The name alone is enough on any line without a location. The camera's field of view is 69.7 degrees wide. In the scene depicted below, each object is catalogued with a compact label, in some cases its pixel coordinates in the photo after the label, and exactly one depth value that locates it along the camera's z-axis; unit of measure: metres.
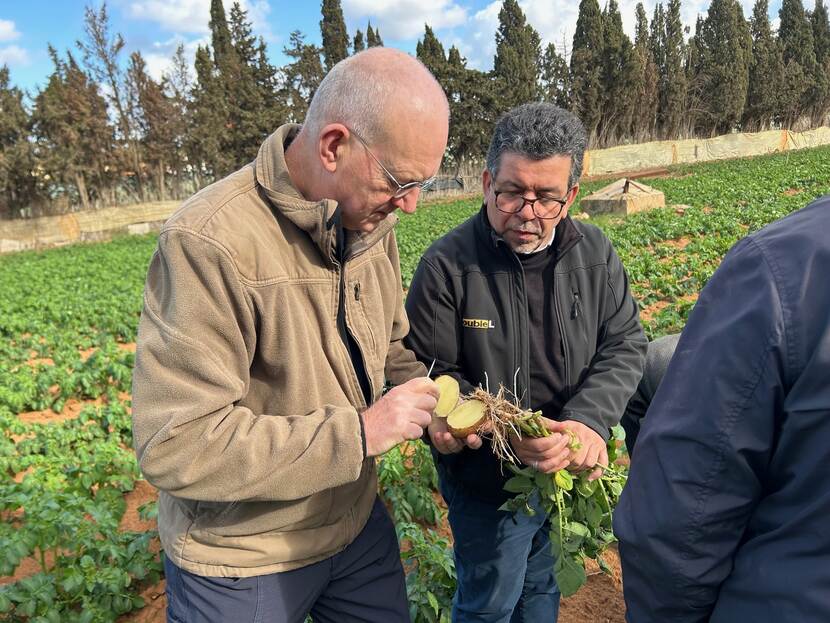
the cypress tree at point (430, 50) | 43.97
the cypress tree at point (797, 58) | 52.94
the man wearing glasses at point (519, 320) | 2.25
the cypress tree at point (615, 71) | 45.91
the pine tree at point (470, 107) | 42.44
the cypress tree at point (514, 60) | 43.78
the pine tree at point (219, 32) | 44.31
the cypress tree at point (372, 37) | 47.97
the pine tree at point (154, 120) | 39.69
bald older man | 1.44
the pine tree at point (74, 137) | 36.28
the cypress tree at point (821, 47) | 54.75
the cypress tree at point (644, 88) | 48.47
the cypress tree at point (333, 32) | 45.00
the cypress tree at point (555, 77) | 47.19
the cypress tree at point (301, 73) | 43.06
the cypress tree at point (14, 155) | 35.00
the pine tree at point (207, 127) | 39.06
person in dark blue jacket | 0.99
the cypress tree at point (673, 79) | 49.78
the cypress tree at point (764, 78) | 51.56
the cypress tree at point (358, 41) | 46.76
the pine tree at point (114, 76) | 39.41
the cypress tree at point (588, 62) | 45.91
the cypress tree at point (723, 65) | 49.25
